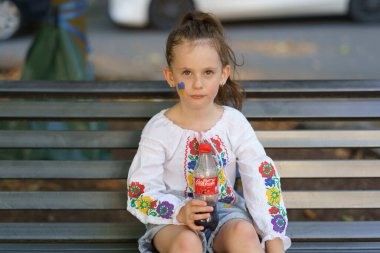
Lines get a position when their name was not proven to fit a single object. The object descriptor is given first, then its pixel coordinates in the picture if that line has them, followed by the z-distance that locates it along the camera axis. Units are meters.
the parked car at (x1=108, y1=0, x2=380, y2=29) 8.50
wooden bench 3.20
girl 2.82
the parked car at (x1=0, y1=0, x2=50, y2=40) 8.76
